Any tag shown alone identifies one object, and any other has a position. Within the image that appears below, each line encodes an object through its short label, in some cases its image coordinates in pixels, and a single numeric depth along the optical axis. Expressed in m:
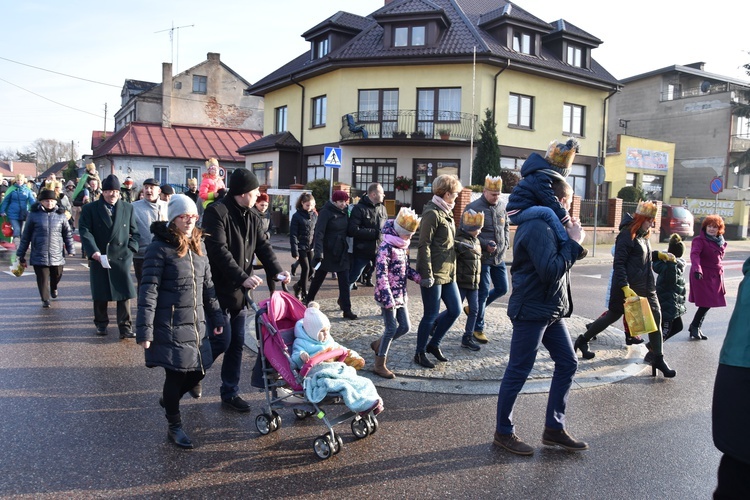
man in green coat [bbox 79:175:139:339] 7.34
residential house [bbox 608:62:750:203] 37.34
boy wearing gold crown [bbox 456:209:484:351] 6.55
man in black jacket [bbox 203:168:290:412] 4.72
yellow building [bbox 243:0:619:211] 24.62
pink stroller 4.16
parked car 26.69
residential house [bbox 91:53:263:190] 38.28
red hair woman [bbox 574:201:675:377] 6.12
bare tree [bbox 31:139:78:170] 97.06
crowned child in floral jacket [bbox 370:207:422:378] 5.69
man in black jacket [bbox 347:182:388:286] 8.34
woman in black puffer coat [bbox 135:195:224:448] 4.11
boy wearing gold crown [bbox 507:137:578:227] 4.05
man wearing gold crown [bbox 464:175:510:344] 7.10
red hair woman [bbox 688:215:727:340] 8.27
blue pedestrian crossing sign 17.34
